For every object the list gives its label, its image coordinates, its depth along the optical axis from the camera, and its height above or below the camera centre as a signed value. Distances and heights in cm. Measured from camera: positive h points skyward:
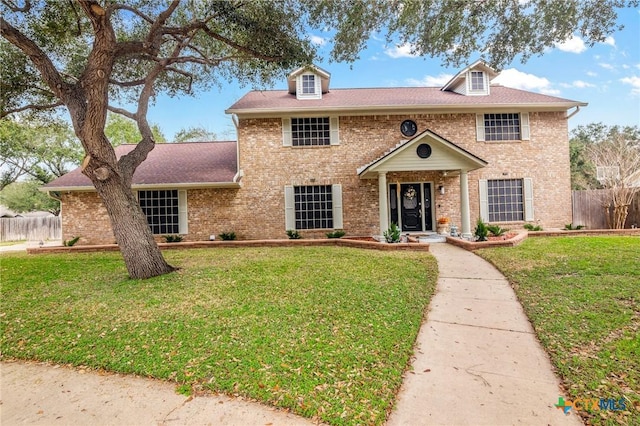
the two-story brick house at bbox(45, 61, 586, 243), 1223 +153
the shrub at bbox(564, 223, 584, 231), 1223 -78
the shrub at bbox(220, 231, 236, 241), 1203 -76
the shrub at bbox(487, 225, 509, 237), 1105 -77
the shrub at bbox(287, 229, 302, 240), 1209 -79
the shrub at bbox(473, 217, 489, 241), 998 -72
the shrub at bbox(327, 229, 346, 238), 1180 -78
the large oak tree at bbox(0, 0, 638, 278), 616 +428
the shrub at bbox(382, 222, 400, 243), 994 -74
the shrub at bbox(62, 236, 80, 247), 1148 -79
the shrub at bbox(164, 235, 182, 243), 1195 -80
